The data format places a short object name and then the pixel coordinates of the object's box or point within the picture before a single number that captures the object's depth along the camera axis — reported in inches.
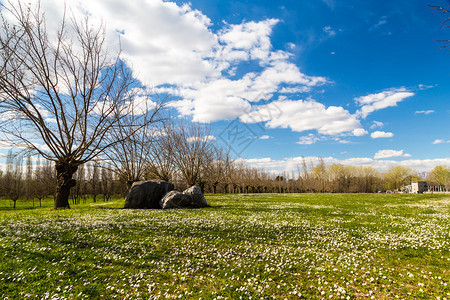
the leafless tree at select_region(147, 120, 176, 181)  1557.7
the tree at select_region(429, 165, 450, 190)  5300.7
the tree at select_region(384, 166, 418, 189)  5964.6
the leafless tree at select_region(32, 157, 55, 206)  2438.5
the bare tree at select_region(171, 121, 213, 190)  1688.0
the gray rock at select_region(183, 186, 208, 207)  946.7
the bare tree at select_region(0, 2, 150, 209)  725.9
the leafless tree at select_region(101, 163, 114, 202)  2786.4
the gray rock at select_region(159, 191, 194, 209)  877.8
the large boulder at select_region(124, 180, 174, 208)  876.0
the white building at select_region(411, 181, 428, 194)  4050.2
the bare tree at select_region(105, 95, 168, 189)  1235.2
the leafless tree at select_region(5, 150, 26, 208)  2380.7
